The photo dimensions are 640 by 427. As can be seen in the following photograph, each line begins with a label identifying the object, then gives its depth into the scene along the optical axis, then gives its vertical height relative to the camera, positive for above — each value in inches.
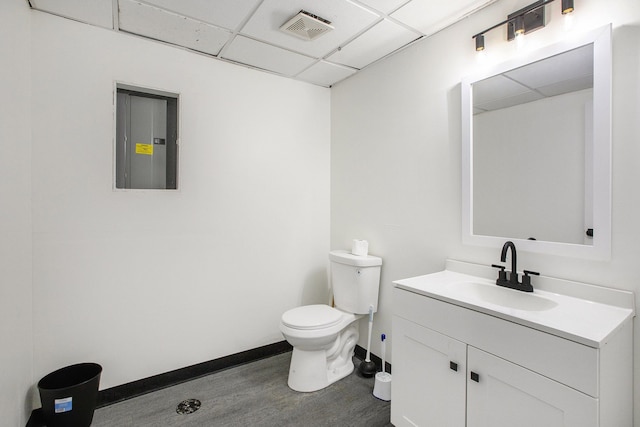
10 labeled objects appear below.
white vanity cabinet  41.1 -24.1
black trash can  65.1 -39.5
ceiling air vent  71.9 +44.9
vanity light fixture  59.2 +37.7
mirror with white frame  53.5 +12.2
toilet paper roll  97.0 -10.9
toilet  82.7 -30.6
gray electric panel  84.2 +20.0
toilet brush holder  80.5 -45.7
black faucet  60.0 -12.8
